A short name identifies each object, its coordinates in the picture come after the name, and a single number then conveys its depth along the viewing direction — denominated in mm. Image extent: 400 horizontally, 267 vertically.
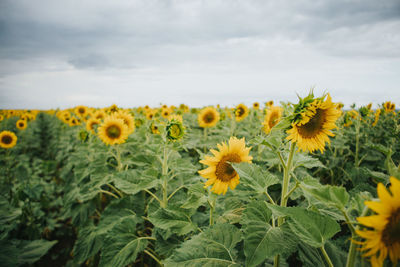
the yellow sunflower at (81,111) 7982
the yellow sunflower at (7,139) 5391
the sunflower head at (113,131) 3418
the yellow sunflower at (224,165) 1566
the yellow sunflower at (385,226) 680
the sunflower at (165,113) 6845
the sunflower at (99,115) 5595
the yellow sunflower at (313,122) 1282
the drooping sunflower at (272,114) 3242
